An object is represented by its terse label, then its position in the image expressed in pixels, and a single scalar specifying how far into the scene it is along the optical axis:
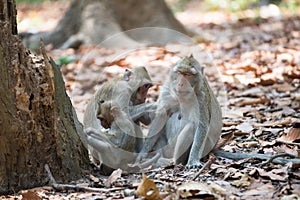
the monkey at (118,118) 10.09
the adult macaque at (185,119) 10.23
